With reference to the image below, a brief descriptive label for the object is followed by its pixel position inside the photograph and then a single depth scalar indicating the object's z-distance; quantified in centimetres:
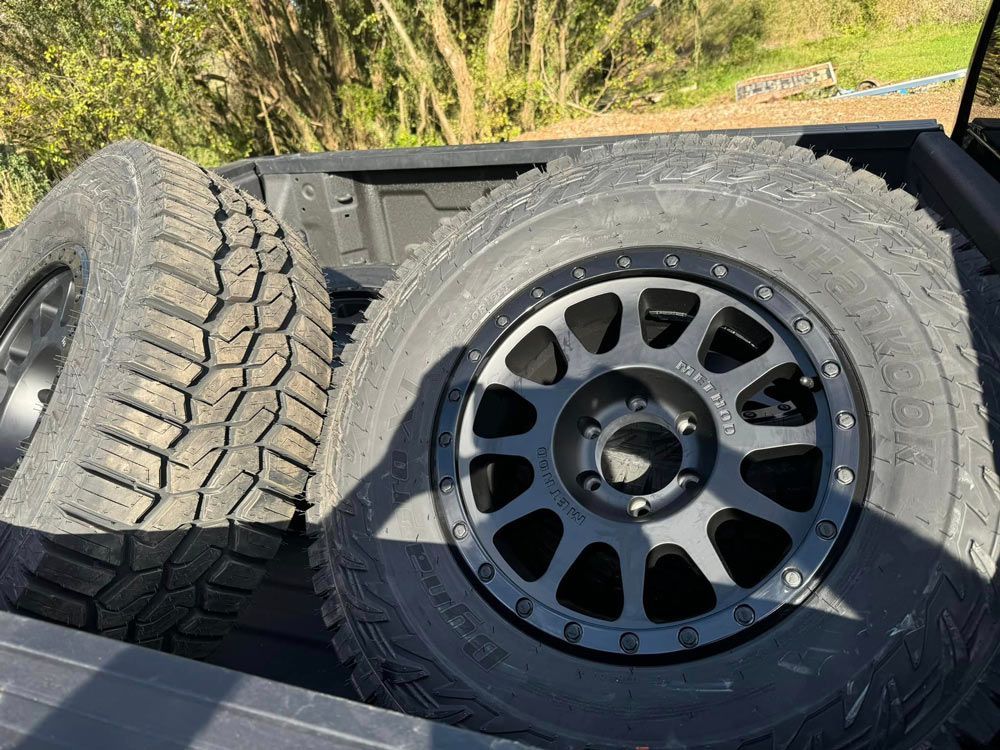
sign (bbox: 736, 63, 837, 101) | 1305
